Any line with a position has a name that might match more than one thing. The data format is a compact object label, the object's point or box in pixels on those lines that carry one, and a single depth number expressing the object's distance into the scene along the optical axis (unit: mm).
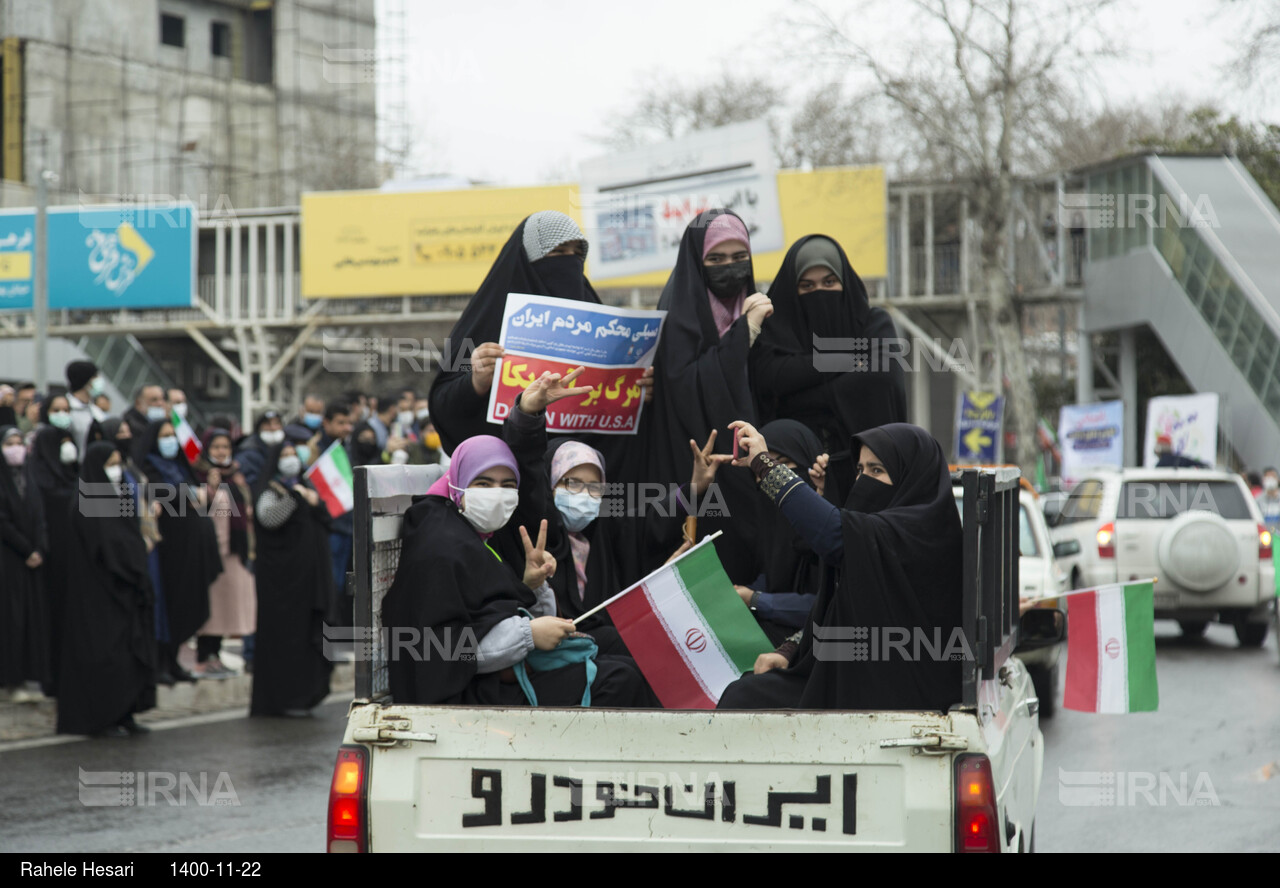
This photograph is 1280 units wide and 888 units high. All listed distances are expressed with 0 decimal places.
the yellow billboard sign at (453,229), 28781
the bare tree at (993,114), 24672
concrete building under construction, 43281
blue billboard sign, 32156
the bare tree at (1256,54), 19844
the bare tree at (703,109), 47500
